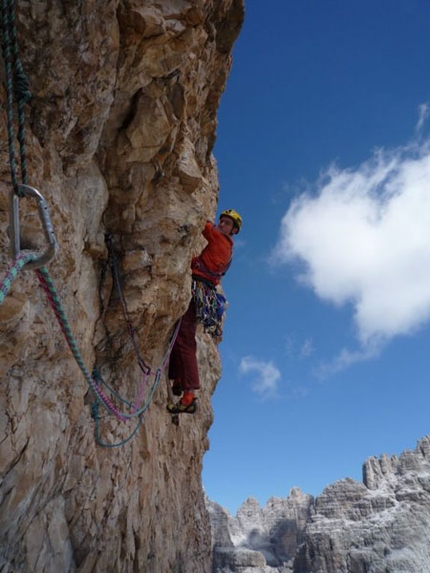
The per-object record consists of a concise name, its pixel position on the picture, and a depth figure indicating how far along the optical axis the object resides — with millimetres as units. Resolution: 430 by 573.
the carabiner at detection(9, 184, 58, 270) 2027
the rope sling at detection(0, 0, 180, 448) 2029
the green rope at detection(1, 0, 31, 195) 2333
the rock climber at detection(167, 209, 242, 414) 6734
